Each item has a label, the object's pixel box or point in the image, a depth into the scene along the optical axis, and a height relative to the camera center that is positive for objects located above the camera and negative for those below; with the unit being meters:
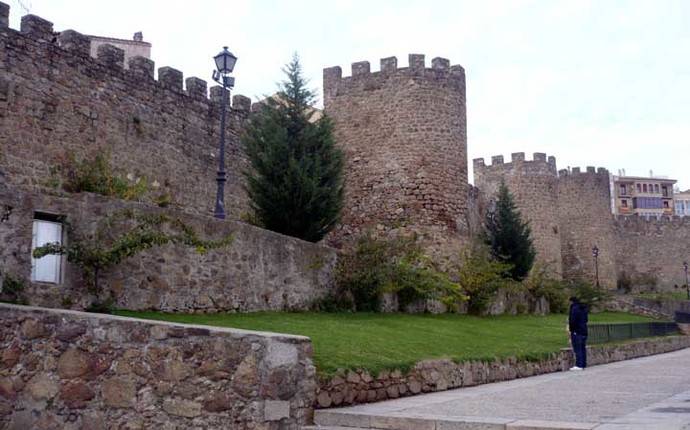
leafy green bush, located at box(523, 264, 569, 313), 26.96 +0.59
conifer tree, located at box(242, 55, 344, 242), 17.81 +3.30
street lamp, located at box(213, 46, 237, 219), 15.44 +4.81
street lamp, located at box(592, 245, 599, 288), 45.12 +2.62
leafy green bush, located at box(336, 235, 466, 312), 16.89 +0.73
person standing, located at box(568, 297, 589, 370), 14.48 -0.50
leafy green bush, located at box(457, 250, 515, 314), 21.80 +0.72
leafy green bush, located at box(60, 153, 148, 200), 14.88 +2.58
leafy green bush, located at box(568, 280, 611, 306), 32.12 +0.57
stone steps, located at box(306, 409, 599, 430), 6.91 -1.06
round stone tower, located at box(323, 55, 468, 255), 23.61 +4.79
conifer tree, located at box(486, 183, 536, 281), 31.53 +2.76
